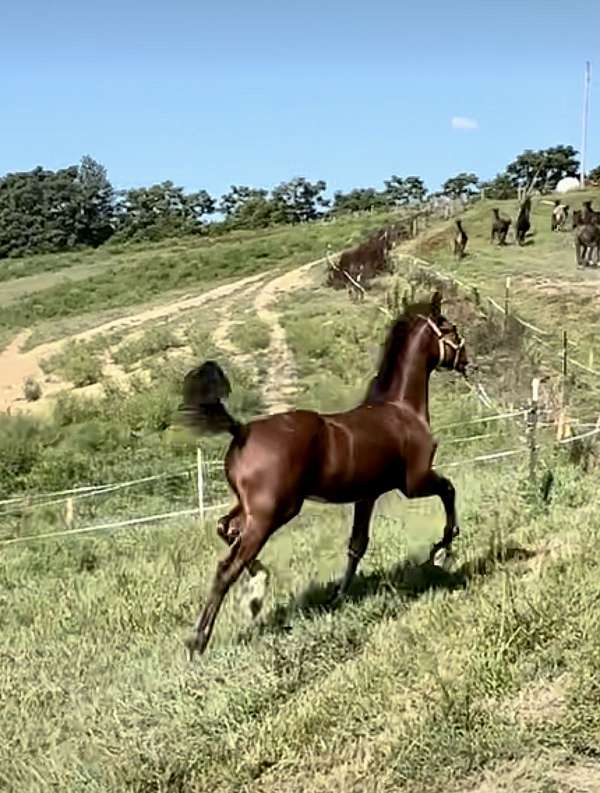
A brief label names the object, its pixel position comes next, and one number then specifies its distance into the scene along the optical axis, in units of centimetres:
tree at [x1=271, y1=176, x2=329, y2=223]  12169
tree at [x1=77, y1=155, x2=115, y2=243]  12612
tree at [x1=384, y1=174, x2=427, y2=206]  11706
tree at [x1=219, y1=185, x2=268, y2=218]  12925
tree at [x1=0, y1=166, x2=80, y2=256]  11956
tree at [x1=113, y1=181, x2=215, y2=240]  12888
